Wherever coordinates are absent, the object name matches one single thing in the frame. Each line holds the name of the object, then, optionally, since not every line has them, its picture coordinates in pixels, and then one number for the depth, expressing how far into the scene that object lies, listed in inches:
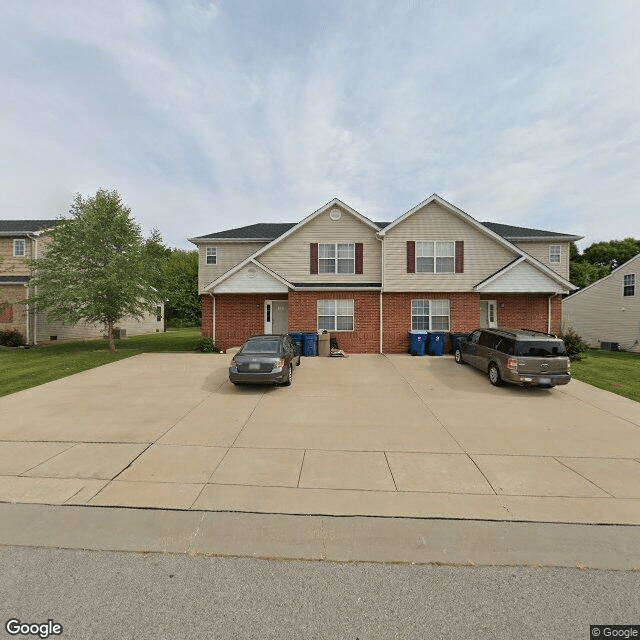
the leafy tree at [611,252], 1835.6
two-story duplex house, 676.7
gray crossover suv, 368.2
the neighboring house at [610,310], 855.1
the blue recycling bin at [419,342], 635.5
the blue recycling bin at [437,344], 630.5
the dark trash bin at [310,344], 631.2
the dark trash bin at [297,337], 631.3
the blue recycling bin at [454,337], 610.6
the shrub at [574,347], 605.3
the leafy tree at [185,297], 1670.8
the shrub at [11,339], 829.7
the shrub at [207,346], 666.8
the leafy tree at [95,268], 653.3
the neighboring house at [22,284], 857.5
